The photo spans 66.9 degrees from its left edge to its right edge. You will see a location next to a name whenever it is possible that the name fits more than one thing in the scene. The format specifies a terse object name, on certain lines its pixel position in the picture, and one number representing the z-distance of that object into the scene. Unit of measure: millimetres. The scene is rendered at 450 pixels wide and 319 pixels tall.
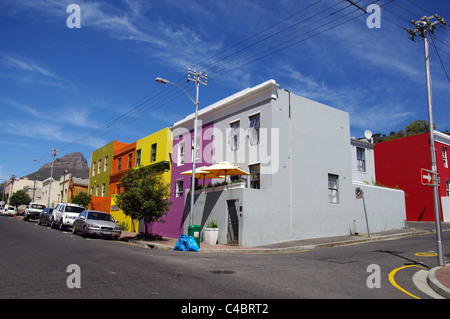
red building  27922
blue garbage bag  14969
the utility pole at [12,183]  86812
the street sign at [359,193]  18627
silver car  18172
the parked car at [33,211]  36094
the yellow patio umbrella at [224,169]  17875
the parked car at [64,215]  23422
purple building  22719
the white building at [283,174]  17734
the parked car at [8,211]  53988
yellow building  27866
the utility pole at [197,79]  20016
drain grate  8540
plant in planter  17859
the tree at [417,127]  48875
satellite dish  28733
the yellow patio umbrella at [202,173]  19475
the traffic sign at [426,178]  11789
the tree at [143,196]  19250
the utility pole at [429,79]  11071
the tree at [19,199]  73250
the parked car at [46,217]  27491
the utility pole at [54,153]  53212
